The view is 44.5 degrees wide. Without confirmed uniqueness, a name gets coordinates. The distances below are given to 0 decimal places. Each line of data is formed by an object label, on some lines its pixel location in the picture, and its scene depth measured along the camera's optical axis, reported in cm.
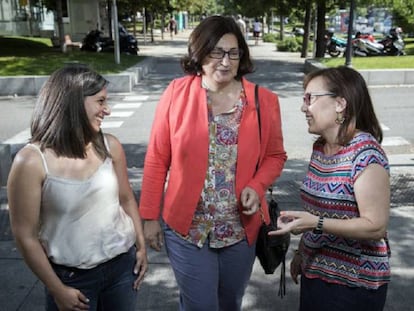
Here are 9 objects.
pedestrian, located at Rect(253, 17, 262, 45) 3362
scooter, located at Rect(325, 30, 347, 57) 2311
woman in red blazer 231
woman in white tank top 190
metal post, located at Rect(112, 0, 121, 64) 1594
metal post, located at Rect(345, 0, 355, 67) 1361
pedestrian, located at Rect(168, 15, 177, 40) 4035
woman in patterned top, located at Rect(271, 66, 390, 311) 189
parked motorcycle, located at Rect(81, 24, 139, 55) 2248
